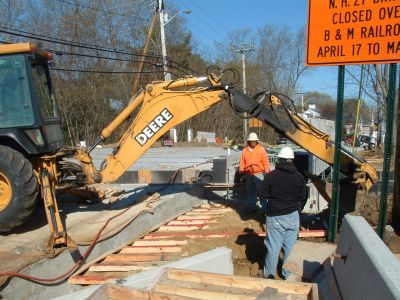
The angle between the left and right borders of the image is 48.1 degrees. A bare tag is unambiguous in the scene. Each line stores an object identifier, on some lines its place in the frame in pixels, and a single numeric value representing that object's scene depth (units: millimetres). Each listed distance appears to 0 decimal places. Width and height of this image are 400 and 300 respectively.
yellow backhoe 6668
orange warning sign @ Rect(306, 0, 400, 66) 5727
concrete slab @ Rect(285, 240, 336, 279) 5539
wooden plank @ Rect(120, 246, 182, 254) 7496
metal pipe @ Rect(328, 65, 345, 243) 6727
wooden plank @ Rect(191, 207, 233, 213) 10562
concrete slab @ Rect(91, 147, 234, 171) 17031
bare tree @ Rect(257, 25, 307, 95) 53812
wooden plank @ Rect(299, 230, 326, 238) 8039
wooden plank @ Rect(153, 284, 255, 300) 4102
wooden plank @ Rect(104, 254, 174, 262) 7051
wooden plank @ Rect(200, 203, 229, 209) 11070
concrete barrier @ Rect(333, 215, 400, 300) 2825
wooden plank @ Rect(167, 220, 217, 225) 9476
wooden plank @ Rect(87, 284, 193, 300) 3934
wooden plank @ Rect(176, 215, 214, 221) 9961
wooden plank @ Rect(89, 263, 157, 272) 6602
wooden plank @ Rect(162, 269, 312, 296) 4148
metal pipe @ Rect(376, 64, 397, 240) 6078
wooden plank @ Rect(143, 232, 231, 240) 8414
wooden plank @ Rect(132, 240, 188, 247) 7879
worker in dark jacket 6305
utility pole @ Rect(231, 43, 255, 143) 48756
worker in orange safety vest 9859
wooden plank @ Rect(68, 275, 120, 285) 6117
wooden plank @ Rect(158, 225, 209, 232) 9070
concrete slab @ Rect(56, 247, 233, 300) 4496
